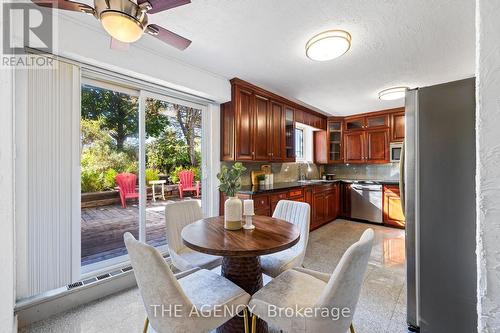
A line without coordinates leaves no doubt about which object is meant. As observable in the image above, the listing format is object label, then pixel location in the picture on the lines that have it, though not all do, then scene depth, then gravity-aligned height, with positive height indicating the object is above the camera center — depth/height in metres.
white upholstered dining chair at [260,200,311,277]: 1.80 -0.71
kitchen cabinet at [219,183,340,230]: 3.13 -0.58
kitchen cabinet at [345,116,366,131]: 5.11 +1.00
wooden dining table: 1.29 -0.47
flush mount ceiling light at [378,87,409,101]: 3.35 +1.12
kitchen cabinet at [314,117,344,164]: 5.37 +0.56
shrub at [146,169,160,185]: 2.70 -0.11
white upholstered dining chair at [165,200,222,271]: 1.87 -0.65
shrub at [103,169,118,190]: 2.48 -0.13
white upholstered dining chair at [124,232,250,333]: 1.06 -0.68
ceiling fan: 1.19 +0.85
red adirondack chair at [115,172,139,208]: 2.62 -0.23
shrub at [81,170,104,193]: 2.31 -0.16
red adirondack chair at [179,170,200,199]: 3.10 -0.24
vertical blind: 1.78 -0.12
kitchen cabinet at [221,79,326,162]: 3.15 +0.63
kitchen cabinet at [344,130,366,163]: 5.07 +0.44
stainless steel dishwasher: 4.56 -0.75
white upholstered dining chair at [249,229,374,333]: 1.06 -0.74
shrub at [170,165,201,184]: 3.01 -0.08
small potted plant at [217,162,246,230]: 1.67 -0.23
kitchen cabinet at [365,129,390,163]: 4.76 +0.44
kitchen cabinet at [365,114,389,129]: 4.76 +0.98
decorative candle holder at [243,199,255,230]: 1.69 -0.35
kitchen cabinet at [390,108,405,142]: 4.57 +0.84
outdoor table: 2.79 -0.22
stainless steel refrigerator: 1.36 -0.27
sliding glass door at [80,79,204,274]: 2.37 +0.05
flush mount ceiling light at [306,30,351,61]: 1.96 +1.10
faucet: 5.20 -0.19
